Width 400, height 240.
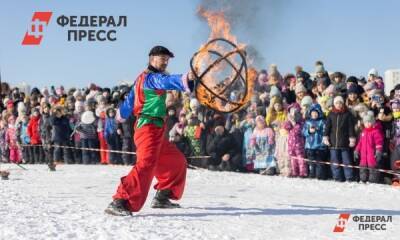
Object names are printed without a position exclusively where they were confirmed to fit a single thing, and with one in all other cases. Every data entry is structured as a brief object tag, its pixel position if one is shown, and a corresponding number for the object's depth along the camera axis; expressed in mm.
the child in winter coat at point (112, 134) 16438
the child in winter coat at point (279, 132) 12773
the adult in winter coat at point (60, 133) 17547
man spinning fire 6539
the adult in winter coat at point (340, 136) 11711
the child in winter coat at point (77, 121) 17598
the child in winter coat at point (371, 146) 11305
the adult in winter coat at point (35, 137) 18328
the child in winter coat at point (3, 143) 19505
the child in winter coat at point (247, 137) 13727
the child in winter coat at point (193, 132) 14641
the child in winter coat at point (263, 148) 13219
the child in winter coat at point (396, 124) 11258
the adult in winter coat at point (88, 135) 17031
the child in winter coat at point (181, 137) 14884
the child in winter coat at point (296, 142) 12414
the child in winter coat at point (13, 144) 19098
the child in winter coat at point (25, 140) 18639
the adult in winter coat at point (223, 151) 14008
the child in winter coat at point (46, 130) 17750
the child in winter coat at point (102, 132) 16719
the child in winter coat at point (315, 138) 12172
